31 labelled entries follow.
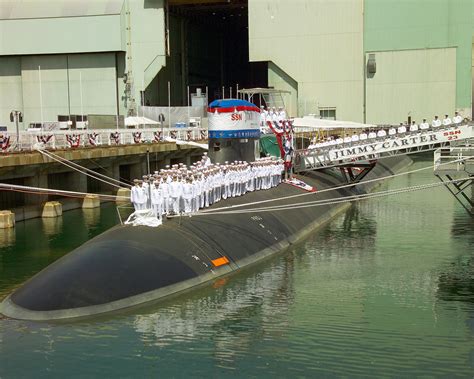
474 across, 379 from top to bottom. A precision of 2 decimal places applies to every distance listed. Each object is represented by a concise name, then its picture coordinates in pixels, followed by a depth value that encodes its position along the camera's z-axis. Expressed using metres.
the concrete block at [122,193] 37.69
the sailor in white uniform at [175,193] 19.31
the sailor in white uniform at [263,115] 30.98
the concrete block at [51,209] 31.86
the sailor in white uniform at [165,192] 19.12
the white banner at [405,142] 28.91
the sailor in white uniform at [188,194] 19.83
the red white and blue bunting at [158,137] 47.42
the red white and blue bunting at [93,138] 38.34
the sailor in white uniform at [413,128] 31.02
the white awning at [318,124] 40.95
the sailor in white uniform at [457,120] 30.45
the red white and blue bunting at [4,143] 30.88
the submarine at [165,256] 14.71
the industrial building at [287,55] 59.31
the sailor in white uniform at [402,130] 31.33
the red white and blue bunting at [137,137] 44.37
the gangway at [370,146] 29.19
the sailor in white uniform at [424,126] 30.64
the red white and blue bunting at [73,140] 36.03
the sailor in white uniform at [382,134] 32.06
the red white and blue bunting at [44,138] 34.28
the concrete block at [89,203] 35.41
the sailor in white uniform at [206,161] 25.12
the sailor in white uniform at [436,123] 32.07
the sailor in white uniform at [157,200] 18.97
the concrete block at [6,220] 28.28
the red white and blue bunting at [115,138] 40.81
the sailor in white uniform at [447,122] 29.26
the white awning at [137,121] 55.97
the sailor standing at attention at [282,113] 30.40
